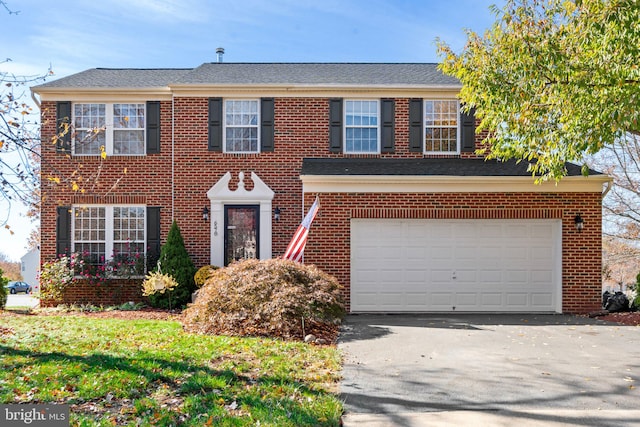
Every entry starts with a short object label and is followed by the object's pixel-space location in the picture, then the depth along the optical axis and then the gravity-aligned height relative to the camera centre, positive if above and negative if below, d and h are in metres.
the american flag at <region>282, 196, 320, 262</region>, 13.12 -0.58
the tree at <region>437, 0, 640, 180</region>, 10.09 +2.58
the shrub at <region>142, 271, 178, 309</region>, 14.24 -1.76
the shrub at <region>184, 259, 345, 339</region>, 10.14 -1.59
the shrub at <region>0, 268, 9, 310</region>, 15.08 -2.09
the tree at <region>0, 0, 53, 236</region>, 7.99 +0.98
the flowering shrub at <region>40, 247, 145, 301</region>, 15.29 -1.55
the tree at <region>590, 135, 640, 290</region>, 23.35 +0.10
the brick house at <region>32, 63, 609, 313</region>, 14.46 +1.29
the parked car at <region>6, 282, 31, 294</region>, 45.25 -5.98
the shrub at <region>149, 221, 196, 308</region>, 14.73 -1.49
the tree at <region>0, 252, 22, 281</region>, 57.14 -5.87
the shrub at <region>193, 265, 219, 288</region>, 14.57 -1.57
